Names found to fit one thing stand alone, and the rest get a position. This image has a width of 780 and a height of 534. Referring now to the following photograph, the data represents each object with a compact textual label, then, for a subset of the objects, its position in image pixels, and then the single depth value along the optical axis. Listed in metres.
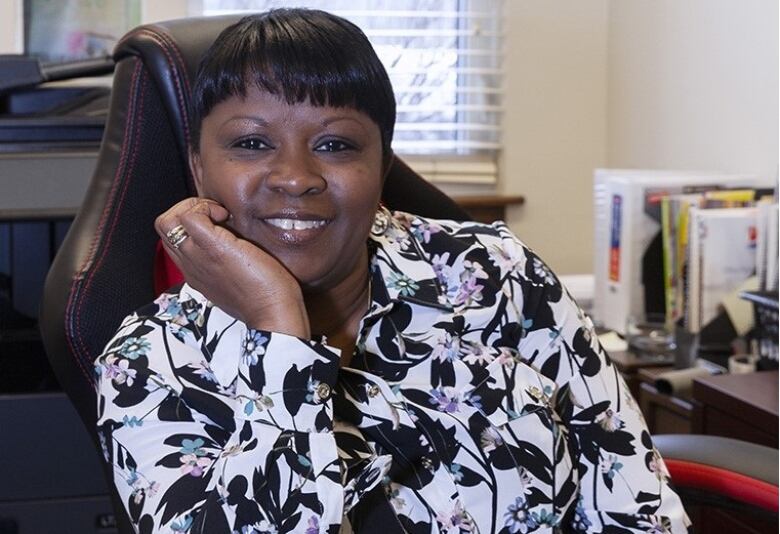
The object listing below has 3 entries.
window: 2.93
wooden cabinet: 1.84
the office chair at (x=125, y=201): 1.52
